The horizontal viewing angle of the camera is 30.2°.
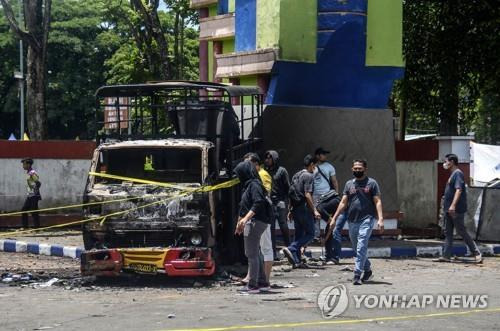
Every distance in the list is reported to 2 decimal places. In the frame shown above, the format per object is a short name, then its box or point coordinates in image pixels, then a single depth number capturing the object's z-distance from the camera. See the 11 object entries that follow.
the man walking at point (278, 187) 14.40
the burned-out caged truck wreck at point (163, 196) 12.19
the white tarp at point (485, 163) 28.08
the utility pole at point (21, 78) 47.92
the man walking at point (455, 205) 15.41
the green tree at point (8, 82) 55.67
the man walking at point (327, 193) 15.02
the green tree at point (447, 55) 25.86
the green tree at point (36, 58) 23.84
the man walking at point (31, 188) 21.11
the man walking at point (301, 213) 14.34
